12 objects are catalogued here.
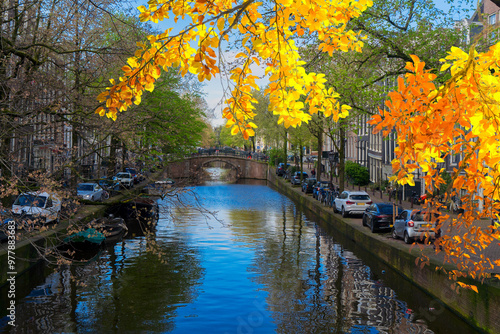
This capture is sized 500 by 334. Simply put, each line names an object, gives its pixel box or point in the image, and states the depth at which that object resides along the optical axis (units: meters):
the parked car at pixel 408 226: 19.98
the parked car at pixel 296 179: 54.69
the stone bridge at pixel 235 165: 79.06
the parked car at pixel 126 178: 45.97
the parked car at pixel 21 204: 24.22
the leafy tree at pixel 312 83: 5.21
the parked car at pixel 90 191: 34.84
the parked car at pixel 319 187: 40.77
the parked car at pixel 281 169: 65.94
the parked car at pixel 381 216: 23.27
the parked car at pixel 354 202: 29.70
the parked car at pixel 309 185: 46.16
